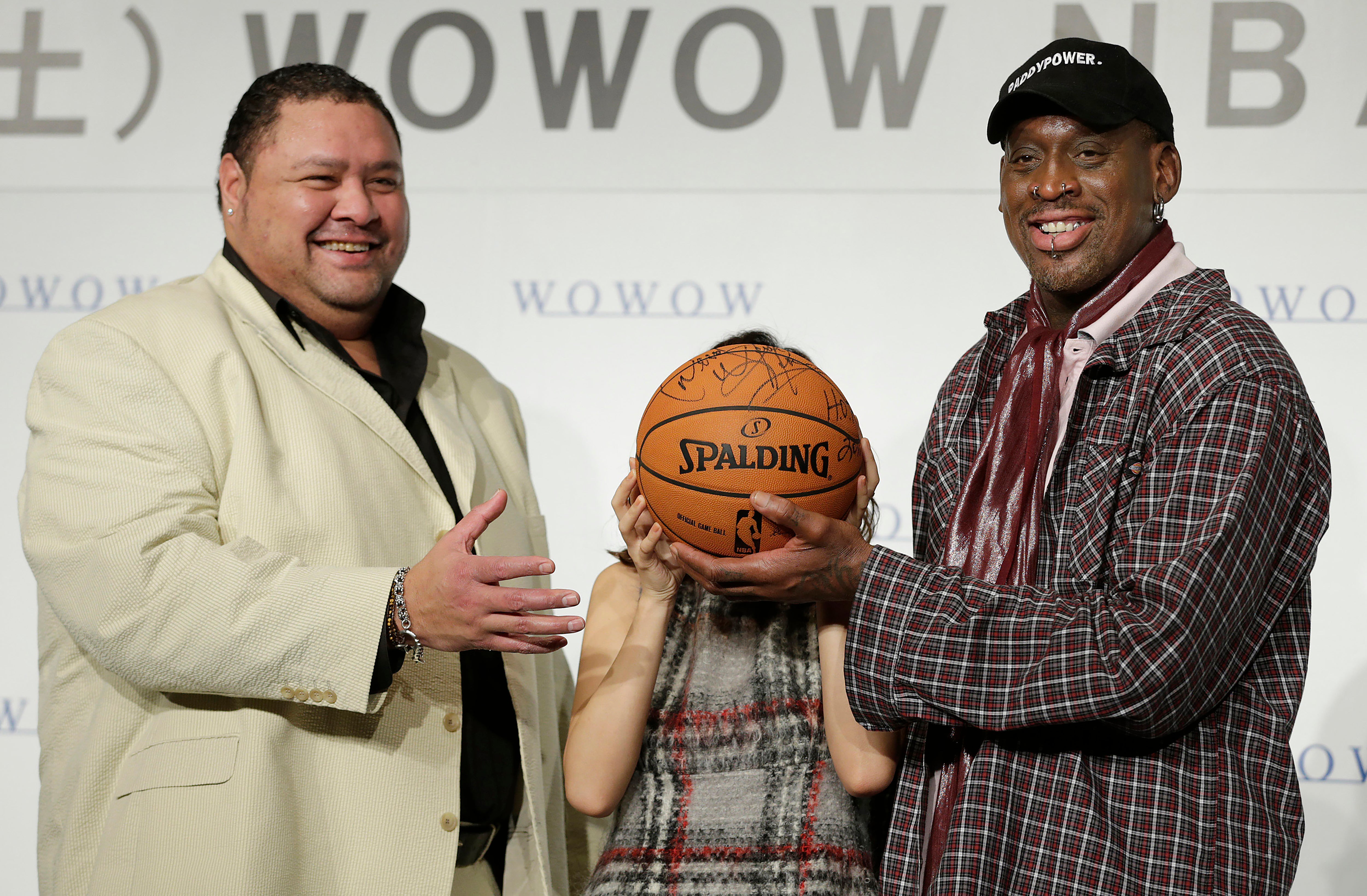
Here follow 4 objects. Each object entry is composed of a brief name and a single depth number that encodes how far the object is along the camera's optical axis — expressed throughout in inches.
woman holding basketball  153.1
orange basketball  150.7
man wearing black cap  146.6
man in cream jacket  154.5
